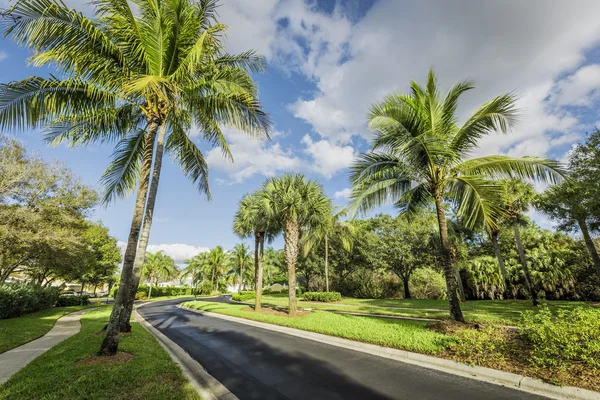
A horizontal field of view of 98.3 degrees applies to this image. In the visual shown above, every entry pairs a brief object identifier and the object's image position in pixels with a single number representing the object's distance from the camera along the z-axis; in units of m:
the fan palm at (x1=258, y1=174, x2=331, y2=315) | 15.49
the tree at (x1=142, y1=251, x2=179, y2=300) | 50.58
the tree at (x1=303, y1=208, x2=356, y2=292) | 23.36
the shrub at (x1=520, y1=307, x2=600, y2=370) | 4.82
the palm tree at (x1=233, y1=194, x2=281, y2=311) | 16.92
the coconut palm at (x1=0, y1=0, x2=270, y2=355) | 6.33
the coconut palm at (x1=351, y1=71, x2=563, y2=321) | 8.33
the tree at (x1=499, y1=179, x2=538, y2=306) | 16.28
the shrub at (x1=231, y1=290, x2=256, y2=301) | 34.11
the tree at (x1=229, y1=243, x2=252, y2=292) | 45.41
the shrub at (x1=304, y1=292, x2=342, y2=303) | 25.81
